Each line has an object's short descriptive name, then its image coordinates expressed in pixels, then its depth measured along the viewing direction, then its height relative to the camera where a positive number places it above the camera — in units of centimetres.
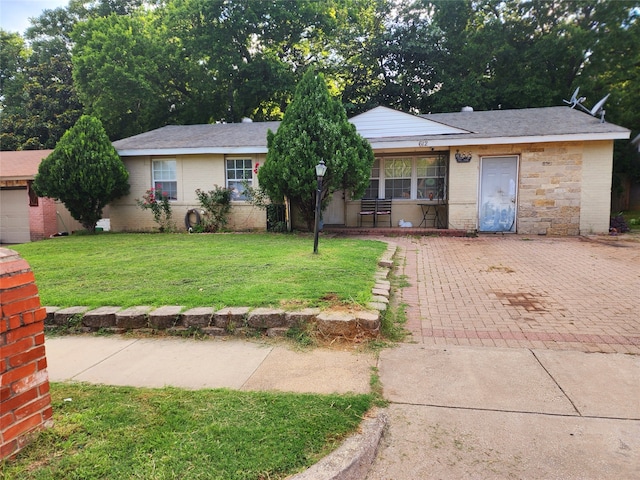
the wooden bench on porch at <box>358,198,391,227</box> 1363 -32
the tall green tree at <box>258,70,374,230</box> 1068 +126
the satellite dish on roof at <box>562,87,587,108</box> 1497 +350
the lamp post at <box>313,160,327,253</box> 771 +11
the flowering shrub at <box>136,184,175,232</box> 1390 -19
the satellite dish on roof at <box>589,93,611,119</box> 1329 +289
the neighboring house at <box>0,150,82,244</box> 1489 -36
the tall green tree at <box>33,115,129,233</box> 1262 +91
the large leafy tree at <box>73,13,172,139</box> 2064 +660
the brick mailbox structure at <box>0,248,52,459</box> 219 -89
